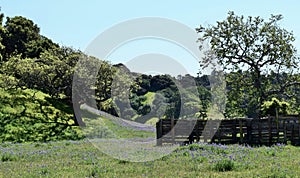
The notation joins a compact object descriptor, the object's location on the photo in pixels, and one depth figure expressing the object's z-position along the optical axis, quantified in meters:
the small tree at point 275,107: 29.14
